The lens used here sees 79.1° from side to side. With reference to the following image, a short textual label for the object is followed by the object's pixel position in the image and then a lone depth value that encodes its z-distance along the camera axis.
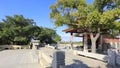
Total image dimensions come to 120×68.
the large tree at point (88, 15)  6.41
